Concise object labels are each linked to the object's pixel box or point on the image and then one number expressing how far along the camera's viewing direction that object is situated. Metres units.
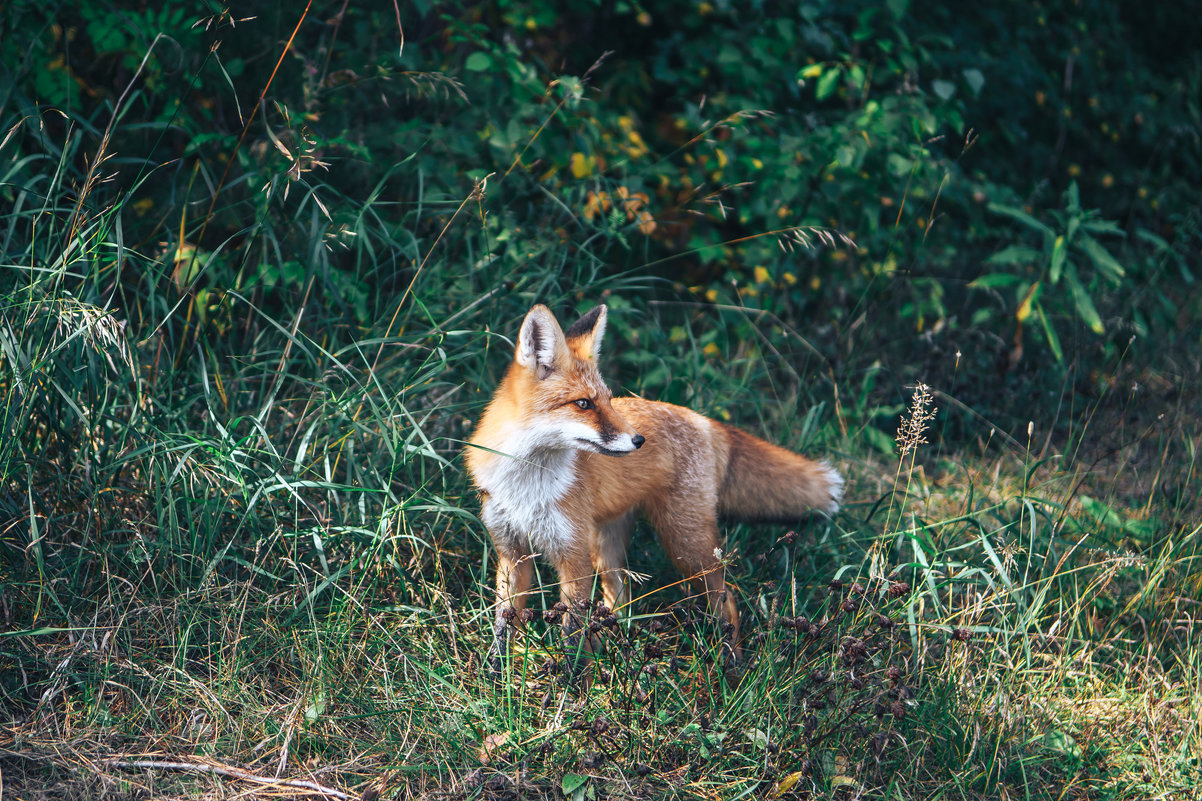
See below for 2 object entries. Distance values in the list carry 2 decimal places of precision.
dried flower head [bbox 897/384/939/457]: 5.66
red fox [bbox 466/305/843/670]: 5.91
